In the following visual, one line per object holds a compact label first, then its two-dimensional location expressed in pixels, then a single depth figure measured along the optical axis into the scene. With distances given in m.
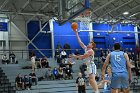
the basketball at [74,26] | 8.65
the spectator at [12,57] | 24.07
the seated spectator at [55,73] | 20.98
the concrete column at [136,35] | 32.84
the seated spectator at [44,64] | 23.00
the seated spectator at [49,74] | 21.07
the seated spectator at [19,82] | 18.72
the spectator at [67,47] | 28.17
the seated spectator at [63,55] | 24.28
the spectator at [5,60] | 23.30
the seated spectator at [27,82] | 18.75
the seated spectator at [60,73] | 21.03
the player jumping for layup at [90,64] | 8.46
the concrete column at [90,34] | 30.75
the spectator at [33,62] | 21.74
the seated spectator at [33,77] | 19.53
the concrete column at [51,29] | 29.34
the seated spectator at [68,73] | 21.38
